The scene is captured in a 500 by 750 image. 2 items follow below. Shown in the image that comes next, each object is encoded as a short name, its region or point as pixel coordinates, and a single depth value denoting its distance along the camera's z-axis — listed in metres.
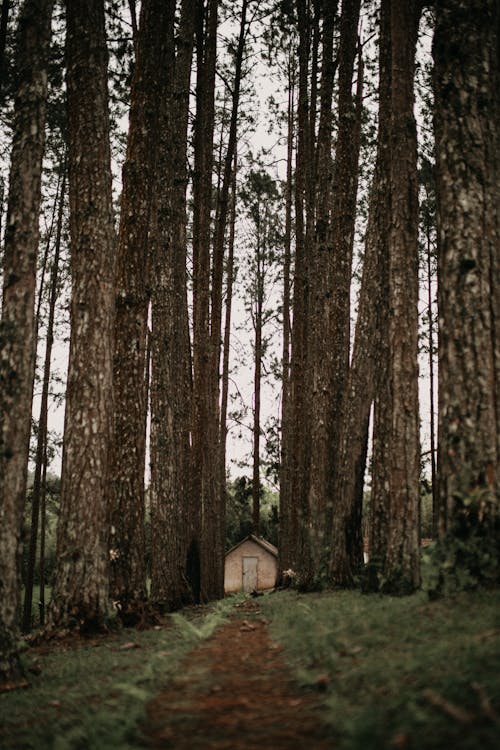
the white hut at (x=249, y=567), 42.72
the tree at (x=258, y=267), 24.44
